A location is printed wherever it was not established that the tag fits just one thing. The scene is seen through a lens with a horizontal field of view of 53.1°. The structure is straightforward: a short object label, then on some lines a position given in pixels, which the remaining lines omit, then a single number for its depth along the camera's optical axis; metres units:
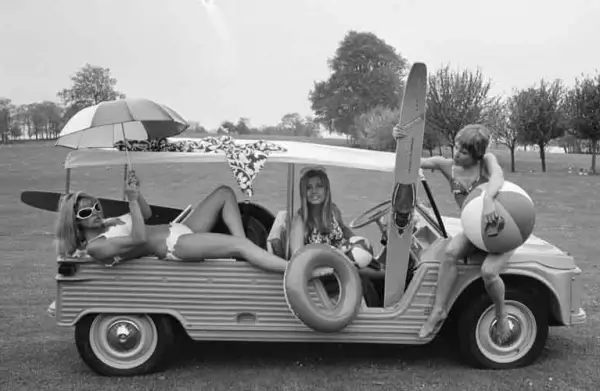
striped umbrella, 4.16
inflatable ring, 3.96
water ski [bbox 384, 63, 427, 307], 4.04
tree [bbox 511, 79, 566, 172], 34.22
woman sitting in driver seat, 4.41
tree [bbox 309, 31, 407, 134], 63.03
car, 4.16
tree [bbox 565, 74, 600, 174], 31.22
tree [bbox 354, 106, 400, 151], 39.92
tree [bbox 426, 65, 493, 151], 40.31
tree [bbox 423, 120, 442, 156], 40.47
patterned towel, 4.16
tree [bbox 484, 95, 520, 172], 35.72
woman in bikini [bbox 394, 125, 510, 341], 4.02
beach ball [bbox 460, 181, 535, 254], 3.93
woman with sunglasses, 4.08
